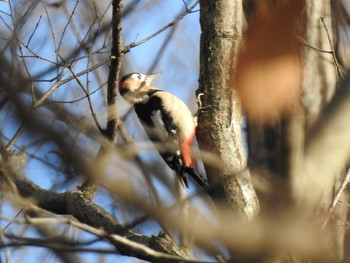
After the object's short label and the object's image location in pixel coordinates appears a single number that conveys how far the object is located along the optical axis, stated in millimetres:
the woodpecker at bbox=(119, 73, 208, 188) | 9367
